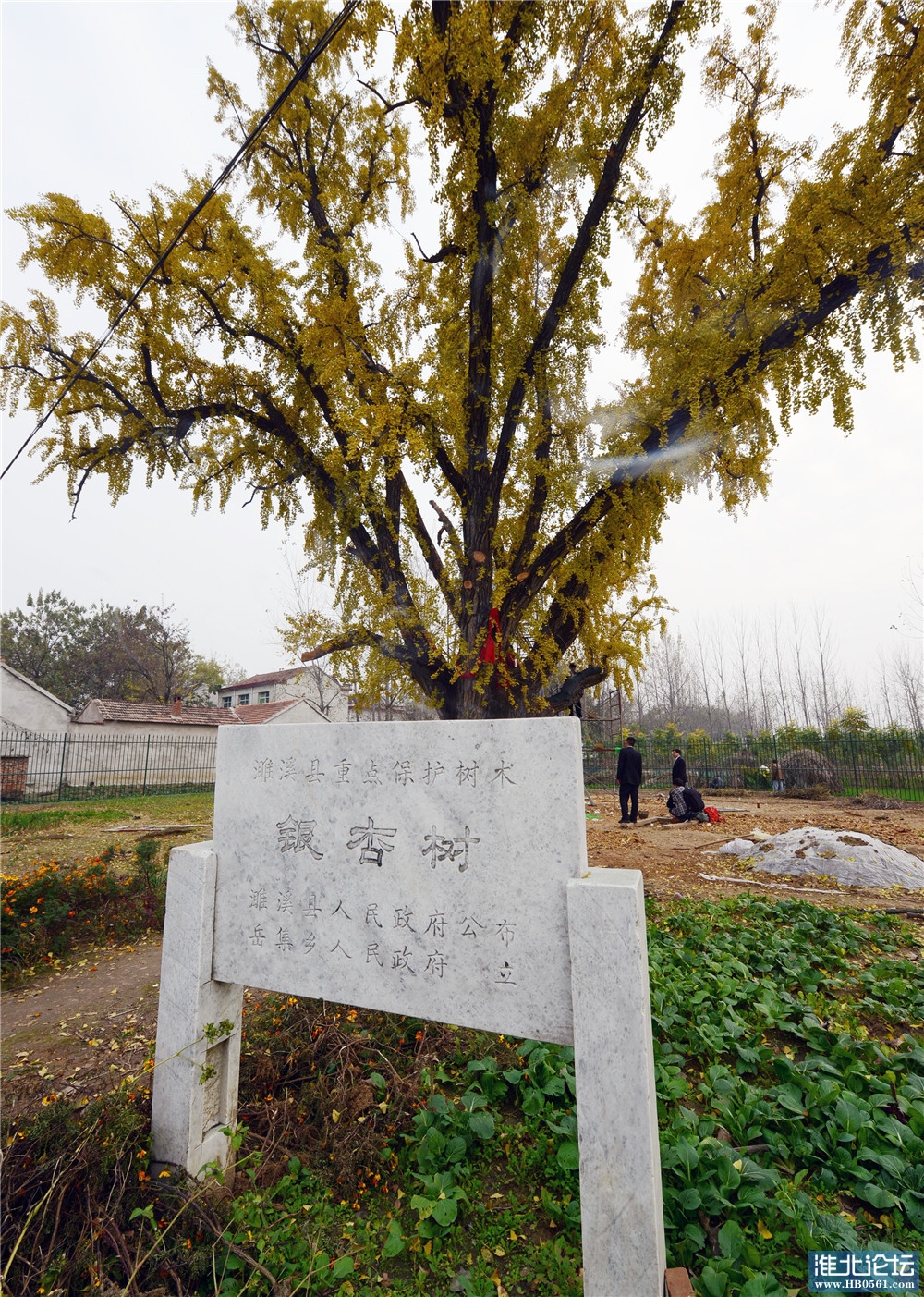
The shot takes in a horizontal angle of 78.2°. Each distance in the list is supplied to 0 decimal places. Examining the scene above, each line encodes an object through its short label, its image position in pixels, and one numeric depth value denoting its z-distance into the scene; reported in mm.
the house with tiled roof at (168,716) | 20719
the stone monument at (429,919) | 1715
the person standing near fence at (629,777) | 10750
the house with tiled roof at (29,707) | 18000
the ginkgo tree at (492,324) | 4852
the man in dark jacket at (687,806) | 10586
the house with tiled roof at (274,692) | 28109
